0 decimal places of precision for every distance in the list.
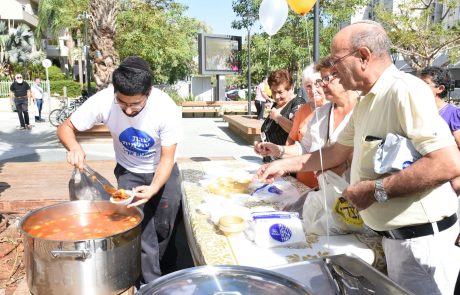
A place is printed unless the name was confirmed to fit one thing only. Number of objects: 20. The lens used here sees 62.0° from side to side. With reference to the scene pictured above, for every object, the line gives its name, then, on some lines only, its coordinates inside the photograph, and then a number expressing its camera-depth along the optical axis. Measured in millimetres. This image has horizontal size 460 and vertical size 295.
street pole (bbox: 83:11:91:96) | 15547
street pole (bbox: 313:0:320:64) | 4857
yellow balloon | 4523
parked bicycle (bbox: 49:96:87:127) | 12836
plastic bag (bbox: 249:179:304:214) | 2415
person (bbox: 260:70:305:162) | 3684
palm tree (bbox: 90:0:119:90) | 8805
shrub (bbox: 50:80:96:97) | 27562
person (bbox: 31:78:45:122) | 13906
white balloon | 5613
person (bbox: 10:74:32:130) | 11000
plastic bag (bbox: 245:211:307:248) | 1840
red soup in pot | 1807
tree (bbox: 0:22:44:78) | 31453
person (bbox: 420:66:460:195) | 2916
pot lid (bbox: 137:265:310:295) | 978
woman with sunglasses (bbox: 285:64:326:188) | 2926
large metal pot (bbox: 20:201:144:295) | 1600
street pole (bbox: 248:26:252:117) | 14307
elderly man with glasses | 1346
